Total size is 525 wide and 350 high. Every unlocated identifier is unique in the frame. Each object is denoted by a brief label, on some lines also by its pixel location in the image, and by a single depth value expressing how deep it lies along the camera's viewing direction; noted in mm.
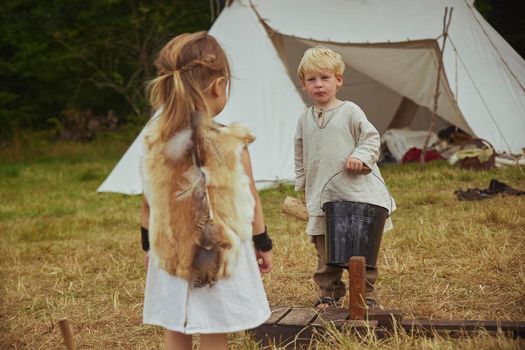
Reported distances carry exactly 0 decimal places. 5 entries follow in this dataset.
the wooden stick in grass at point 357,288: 3037
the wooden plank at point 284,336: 3021
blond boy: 3426
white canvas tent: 8641
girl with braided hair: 2381
